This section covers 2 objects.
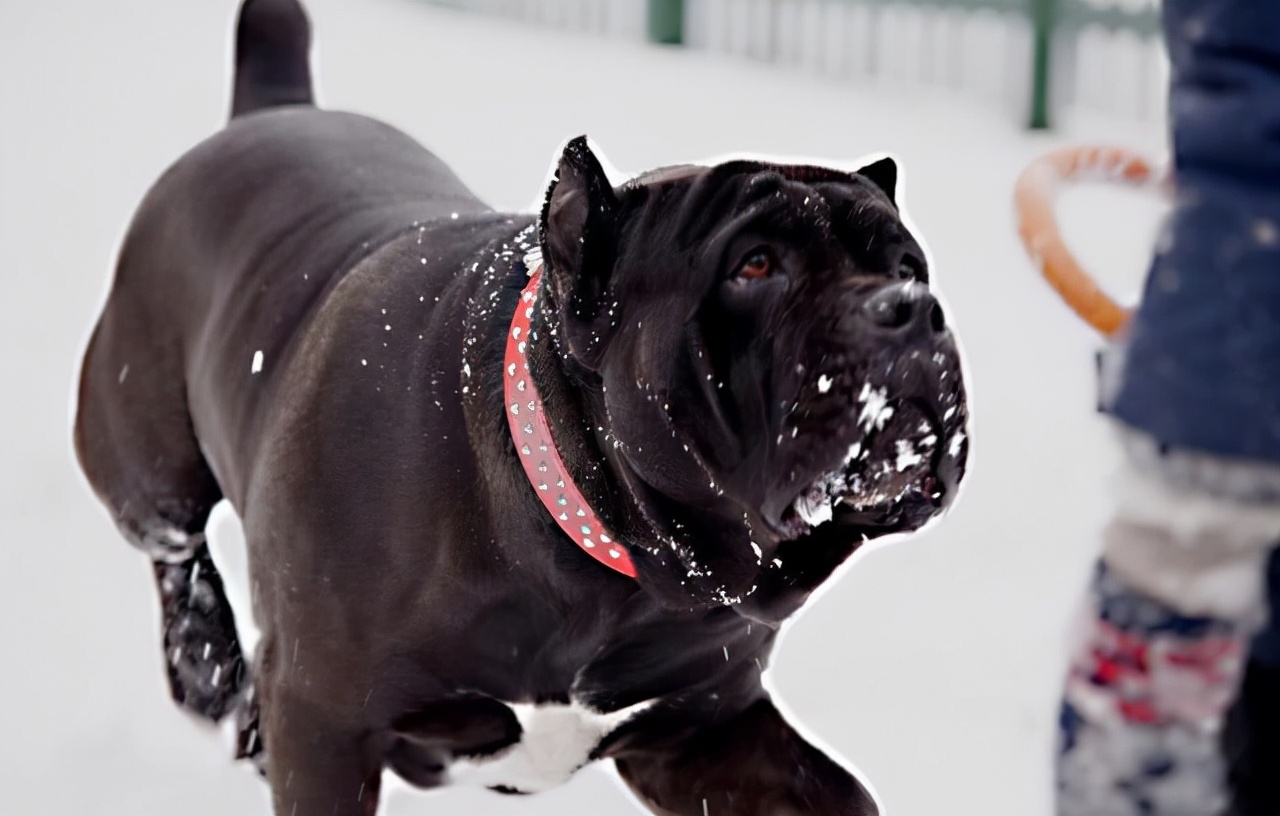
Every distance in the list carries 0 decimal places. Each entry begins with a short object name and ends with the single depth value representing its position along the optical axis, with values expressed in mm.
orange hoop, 2977
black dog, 2780
